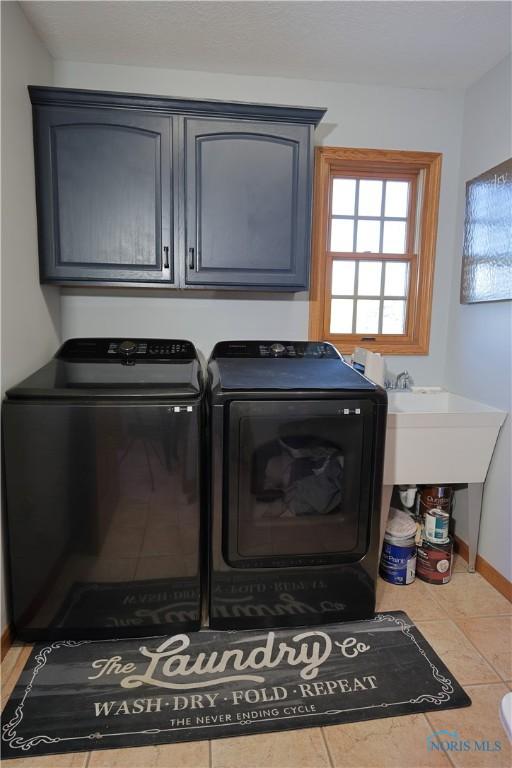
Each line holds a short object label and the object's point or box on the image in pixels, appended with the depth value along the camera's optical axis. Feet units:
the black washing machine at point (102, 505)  5.81
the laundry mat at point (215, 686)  4.99
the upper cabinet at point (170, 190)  6.91
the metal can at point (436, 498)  8.04
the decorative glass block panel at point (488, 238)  7.27
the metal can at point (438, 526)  7.75
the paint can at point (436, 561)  7.66
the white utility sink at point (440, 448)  7.28
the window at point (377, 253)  8.74
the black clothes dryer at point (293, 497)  6.09
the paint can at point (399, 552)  7.61
